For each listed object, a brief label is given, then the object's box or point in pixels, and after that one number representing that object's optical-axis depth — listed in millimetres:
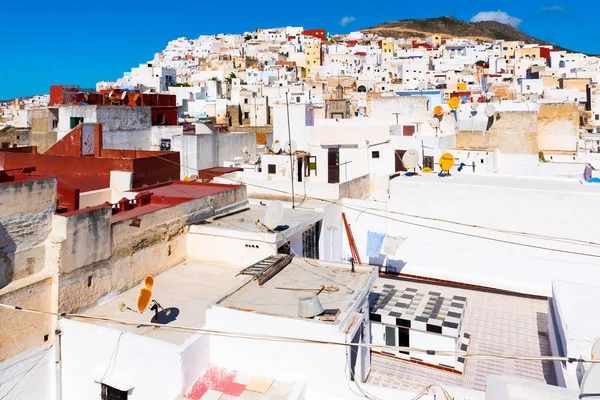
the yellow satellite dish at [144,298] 8195
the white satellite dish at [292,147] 18839
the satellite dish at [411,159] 15133
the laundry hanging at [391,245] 13570
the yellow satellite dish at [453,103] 23016
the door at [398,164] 18938
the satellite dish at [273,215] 10969
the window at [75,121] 22181
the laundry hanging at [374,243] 14023
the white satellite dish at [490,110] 22656
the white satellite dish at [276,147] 20984
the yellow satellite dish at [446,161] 14734
